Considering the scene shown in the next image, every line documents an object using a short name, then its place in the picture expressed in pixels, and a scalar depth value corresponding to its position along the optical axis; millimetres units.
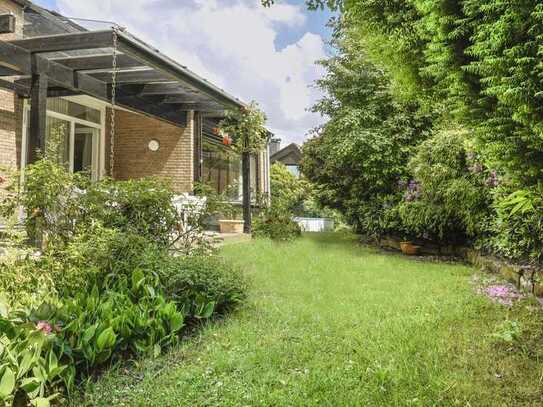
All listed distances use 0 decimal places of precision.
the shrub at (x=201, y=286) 3904
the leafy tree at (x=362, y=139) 10945
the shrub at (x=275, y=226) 11859
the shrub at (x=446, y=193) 7321
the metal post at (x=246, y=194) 11062
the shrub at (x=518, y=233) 5148
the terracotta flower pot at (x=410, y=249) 9438
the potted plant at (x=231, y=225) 11195
